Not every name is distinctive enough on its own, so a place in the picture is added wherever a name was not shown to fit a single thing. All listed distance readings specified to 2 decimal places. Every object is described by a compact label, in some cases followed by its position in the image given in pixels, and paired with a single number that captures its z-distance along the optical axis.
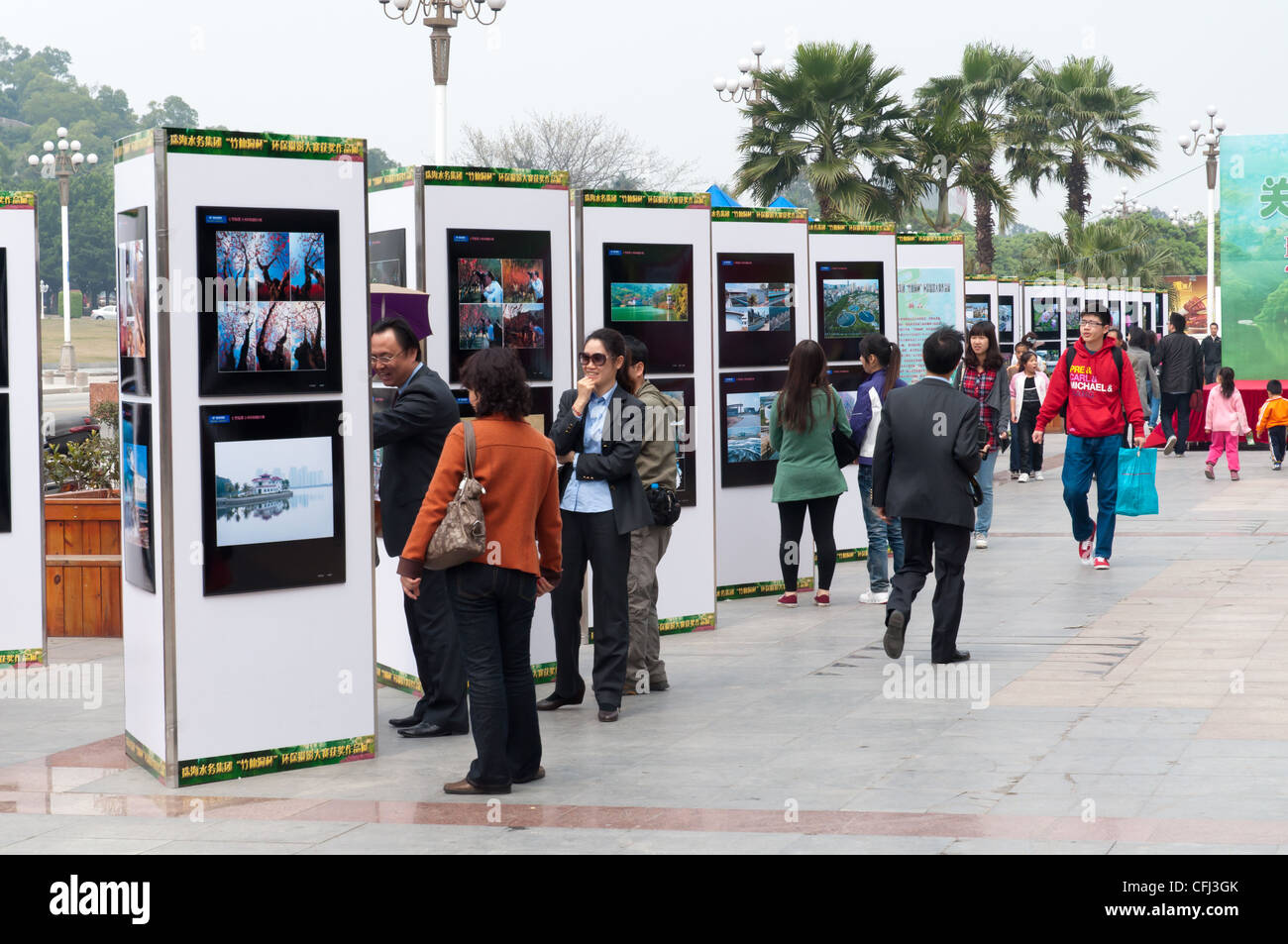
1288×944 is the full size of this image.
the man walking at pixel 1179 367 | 21.38
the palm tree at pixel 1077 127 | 44.34
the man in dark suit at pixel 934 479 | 8.55
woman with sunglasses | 7.35
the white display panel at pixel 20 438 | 9.33
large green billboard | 21.61
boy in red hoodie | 11.76
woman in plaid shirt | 13.54
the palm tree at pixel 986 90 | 38.84
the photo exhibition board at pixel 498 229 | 8.27
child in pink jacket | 18.55
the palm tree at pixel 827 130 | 27.86
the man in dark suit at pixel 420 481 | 7.11
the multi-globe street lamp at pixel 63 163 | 48.69
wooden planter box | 10.36
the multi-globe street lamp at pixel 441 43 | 18.81
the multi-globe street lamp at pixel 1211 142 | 45.56
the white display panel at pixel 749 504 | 11.32
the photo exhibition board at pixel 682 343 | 9.70
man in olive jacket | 7.76
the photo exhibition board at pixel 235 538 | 6.30
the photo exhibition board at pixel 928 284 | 15.17
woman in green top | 10.41
